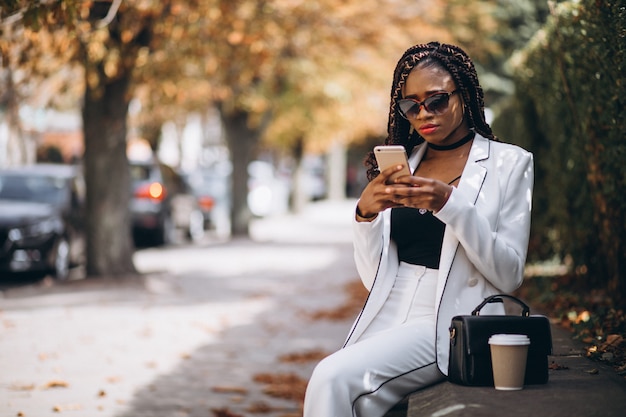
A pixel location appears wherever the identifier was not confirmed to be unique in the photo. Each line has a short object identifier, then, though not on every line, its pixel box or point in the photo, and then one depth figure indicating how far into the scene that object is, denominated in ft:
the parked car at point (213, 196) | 95.35
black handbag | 11.46
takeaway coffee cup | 11.14
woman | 11.75
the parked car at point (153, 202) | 71.41
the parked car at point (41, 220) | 47.29
